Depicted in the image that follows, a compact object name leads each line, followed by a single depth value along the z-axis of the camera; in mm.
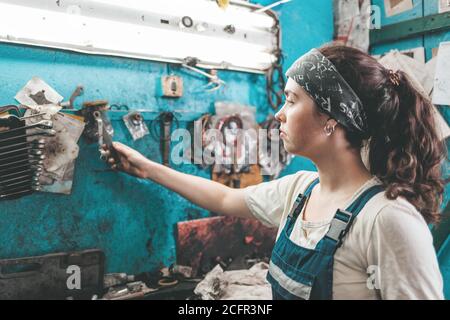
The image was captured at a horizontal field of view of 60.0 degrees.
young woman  1027
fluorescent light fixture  1591
